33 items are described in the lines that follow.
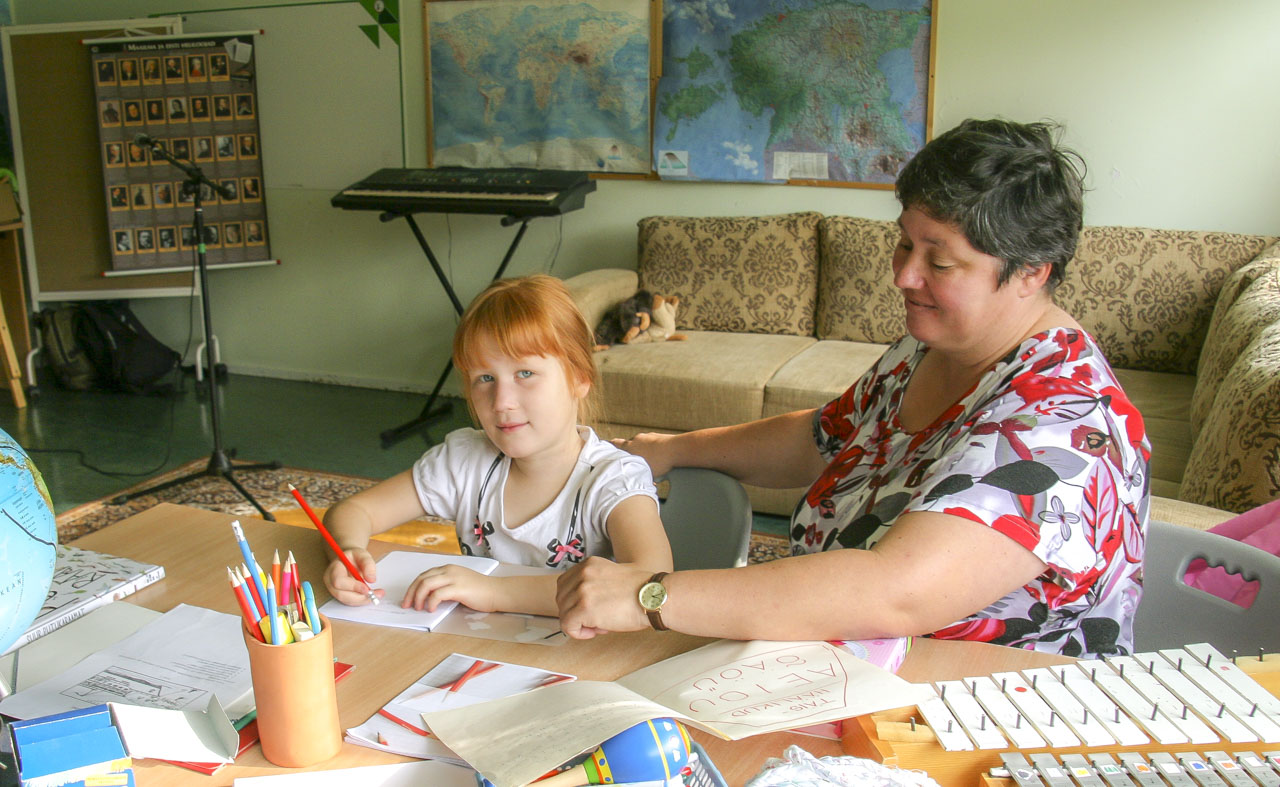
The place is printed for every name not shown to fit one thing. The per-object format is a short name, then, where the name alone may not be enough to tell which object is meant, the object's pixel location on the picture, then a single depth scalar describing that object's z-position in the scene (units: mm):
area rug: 3100
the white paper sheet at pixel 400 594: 1134
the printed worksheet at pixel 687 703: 800
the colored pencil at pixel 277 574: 853
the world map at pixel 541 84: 4168
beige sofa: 2705
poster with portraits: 4695
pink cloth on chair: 1248
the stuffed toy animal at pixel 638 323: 3682
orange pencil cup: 813
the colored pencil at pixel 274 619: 792
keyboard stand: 4082
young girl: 1386
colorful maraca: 763
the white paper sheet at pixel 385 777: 836
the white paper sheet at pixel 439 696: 887
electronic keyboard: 3828
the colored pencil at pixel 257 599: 835
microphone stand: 3252
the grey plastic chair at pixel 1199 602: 1197
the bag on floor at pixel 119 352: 4852
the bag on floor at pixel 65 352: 4887
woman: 1022
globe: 835
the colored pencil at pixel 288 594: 852
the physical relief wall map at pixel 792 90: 3727
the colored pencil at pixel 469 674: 985
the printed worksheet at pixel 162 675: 971
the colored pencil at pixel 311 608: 823
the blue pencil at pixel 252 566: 818
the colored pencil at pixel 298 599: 862
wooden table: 874
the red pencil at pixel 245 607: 814
